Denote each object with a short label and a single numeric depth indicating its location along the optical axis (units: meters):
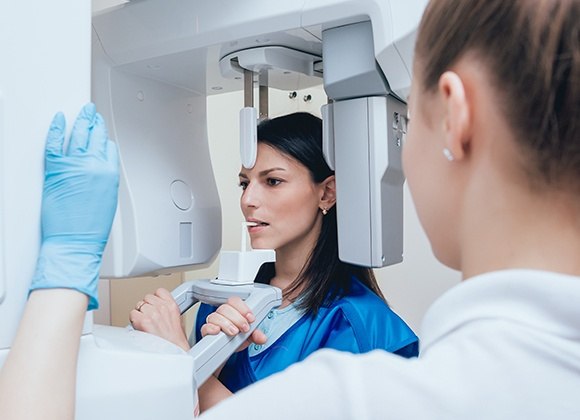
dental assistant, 0.39
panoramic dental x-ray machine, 0.71
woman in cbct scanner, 1.25
